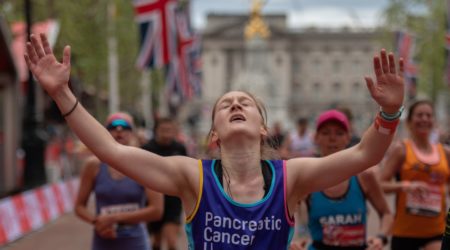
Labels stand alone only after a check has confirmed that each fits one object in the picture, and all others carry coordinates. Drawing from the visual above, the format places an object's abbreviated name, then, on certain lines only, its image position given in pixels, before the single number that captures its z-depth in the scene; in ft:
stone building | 405.59
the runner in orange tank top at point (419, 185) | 19.56
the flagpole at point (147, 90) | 132.26
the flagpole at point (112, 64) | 90.12
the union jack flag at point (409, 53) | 99.91
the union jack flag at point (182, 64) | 71.41
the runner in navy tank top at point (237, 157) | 10.86
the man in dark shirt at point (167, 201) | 27.81
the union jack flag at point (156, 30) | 59.41
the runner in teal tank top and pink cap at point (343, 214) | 16.58
